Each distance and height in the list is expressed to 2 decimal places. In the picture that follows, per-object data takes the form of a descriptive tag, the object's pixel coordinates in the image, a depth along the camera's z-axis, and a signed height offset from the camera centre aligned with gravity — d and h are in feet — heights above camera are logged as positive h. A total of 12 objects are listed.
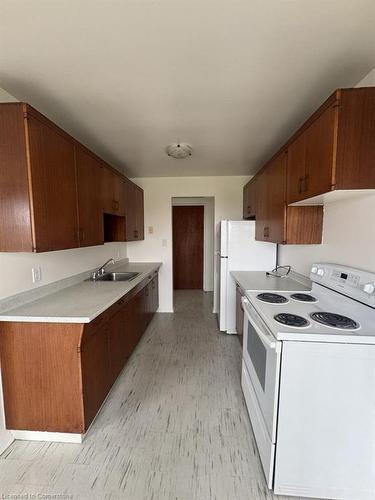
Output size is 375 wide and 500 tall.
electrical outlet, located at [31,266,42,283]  6.16 -1.11
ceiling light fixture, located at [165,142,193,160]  8.33 +2.86
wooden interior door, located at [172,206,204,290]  18.88 -1.25
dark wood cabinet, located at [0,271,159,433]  5.11 -3.13
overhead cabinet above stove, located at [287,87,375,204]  4.03 +1.54
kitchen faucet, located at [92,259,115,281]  9.36 -1.67
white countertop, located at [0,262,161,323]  5.03 -1.79
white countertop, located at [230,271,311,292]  7.43 -1.81
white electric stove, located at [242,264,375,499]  3.90 -2.96
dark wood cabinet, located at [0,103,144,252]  4.68 +1.03
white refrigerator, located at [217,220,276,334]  10.39 -0.91
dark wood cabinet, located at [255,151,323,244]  6.75 +0.36
